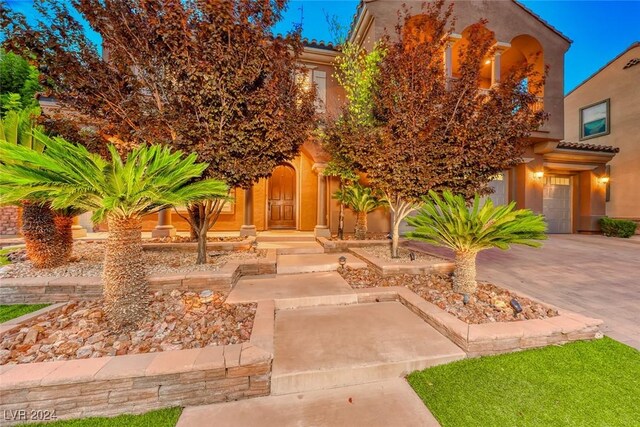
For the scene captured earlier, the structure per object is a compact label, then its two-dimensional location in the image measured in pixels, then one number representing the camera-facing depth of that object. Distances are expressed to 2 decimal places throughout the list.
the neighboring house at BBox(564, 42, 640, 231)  11.97
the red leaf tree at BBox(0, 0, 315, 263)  3.87
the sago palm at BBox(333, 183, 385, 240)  7.78
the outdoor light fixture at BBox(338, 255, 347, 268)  5.33
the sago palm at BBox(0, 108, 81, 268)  4.21
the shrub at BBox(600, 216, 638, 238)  10.59
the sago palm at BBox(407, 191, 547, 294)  3.50
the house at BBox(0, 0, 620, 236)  8.88
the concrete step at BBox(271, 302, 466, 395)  2.30
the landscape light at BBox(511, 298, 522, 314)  3.11
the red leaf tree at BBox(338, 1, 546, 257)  4.71
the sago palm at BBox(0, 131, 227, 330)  2.36
